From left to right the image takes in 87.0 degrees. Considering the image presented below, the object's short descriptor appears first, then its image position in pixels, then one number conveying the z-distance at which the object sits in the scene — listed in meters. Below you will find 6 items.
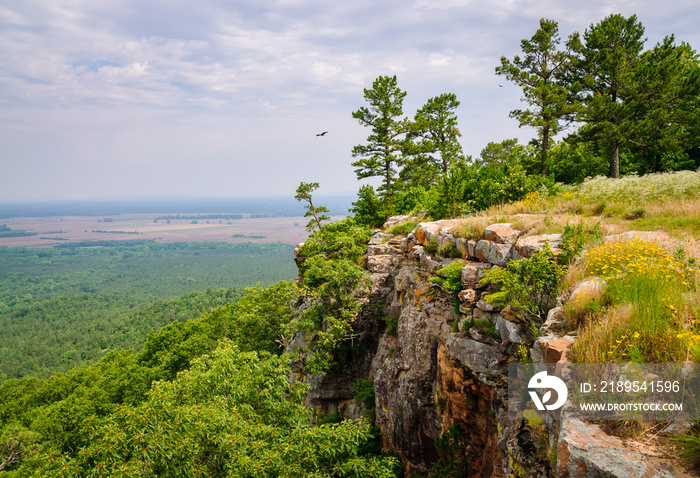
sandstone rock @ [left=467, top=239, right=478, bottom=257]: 11.68
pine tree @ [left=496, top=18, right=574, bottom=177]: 21.66
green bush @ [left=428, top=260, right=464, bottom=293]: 11.29
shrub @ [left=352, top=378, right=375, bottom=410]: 16.86
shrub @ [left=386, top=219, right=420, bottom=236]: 20.53
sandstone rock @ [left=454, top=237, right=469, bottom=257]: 12.09
